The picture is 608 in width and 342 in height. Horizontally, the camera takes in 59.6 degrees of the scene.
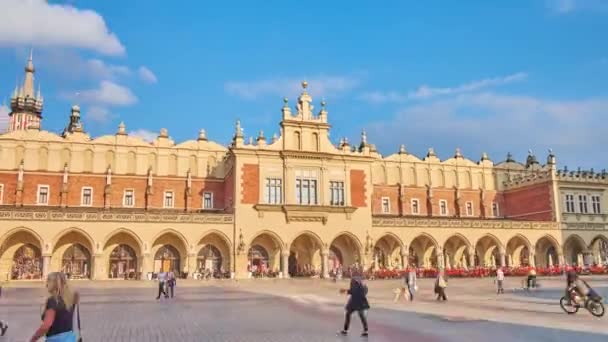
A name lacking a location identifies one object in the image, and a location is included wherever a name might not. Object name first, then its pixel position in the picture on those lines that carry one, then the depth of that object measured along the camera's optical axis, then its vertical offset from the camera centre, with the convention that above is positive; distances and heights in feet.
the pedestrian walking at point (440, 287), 70.79 -4.49
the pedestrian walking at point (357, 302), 39.93 -3.66
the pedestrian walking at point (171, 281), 78.69 -3.76
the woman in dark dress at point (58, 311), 20.34 -2.09
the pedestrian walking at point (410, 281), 73.10 -3.93
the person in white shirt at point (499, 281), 83.72 -4.50
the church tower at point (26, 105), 262.26 +75.16
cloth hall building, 129.49 +11.77
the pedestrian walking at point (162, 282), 75.22 -3.72
